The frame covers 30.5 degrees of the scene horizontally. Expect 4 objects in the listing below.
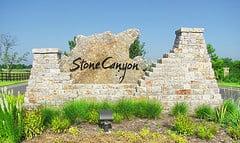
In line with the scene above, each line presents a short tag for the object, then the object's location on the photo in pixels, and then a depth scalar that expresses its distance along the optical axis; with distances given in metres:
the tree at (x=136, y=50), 22.98
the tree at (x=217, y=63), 45.53
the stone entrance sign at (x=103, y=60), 15.66
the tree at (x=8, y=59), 52.56
